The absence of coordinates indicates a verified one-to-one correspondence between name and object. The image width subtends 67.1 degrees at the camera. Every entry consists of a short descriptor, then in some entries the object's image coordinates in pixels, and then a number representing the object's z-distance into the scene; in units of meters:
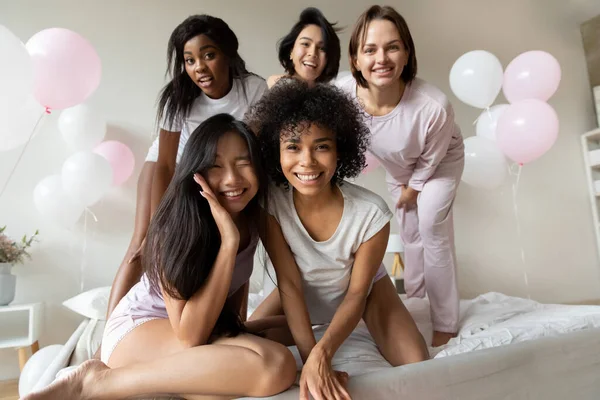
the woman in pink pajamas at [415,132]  1.34
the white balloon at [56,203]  1.92
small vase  1.90
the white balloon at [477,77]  2.36
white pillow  1.66
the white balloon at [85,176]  1.88
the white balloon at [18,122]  1.49
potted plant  1.90
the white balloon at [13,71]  1.42
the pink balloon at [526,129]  2.29
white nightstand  1.88
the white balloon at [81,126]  2.05
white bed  0.89
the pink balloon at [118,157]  2.16
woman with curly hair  1.04
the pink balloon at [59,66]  1.69
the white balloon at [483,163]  2.37
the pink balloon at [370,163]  2.28
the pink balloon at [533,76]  2.47
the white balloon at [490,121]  2.57
